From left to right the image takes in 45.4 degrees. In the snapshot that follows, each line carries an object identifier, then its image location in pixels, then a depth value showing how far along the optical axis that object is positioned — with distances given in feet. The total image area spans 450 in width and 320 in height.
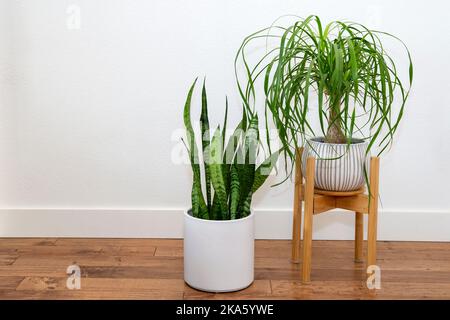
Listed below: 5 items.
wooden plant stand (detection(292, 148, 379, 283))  5.53
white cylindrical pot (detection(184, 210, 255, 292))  5.25
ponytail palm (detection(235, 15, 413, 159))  5.01
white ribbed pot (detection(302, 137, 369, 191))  5.49
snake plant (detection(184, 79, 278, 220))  5.40
